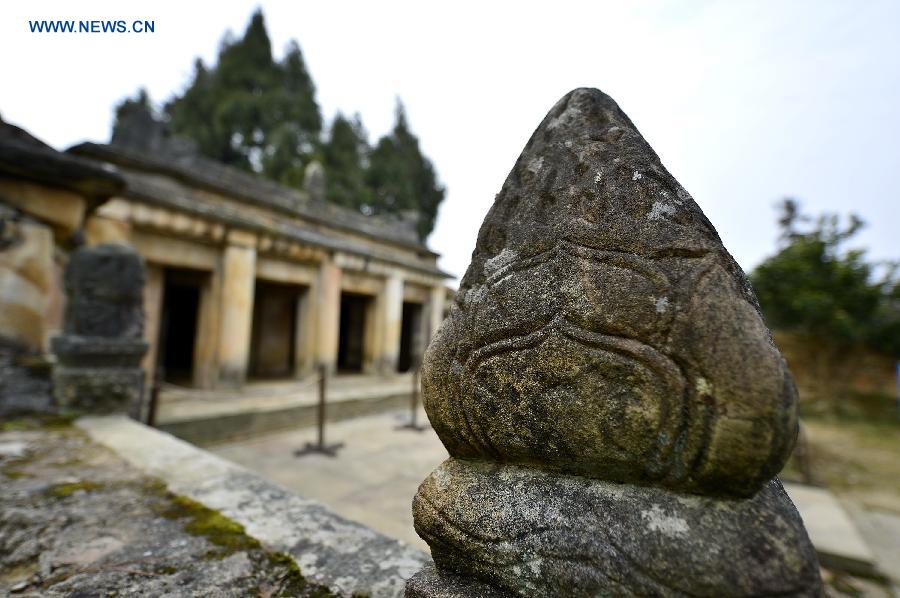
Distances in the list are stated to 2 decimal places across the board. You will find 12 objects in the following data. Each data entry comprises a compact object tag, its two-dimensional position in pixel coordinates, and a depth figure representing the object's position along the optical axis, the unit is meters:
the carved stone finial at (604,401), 0.82
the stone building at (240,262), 6.42
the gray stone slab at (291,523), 1.45
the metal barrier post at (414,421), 6.64
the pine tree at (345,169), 18.53
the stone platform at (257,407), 5.24
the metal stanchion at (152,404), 4.51
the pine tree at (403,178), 20.48
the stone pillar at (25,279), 4.03
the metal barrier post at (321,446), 5.06
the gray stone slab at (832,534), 3.31
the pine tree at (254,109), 17.83
